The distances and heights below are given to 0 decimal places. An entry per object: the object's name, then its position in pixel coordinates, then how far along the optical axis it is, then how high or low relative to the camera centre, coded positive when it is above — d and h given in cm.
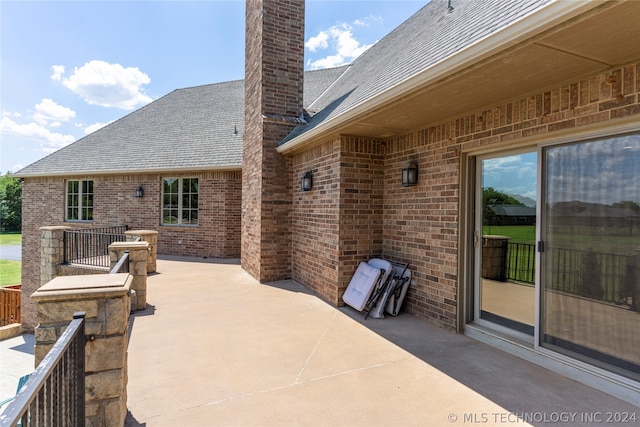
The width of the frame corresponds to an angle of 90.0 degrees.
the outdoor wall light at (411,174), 458 +57
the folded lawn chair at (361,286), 459 -108
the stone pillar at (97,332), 202 -78
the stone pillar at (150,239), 766 -69
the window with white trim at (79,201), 1256 +40
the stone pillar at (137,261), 484 -80
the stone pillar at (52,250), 801 -99
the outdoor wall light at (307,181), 601 +60
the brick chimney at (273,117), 684 +209
